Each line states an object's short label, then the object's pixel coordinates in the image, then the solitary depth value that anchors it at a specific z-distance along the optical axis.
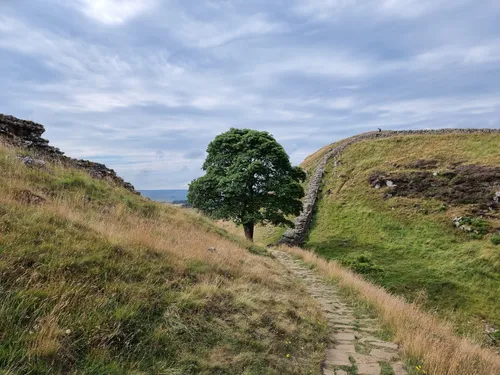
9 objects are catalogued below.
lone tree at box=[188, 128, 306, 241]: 23.39
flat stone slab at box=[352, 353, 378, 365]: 5.87
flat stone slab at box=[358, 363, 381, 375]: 5.41
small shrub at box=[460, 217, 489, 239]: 23.20
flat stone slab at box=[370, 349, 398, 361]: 6.01
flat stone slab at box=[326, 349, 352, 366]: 5.72
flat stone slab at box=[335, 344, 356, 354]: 6.34
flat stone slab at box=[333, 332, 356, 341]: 7.03
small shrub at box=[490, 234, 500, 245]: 21.50
